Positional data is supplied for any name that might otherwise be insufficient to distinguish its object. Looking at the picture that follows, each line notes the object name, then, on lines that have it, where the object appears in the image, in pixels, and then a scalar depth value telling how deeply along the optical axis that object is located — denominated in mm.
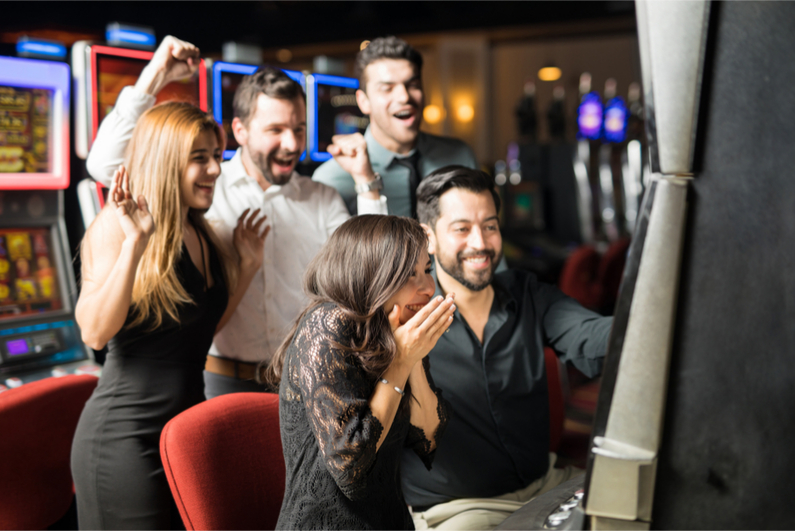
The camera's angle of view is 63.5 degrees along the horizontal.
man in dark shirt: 1607
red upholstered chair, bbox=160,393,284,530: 1346
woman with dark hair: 1125
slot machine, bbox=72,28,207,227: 2227
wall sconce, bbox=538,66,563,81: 8758
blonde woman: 1568
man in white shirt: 1867
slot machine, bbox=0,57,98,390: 2287
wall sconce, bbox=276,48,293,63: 8420
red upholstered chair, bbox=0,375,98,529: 1644
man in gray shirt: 1926
